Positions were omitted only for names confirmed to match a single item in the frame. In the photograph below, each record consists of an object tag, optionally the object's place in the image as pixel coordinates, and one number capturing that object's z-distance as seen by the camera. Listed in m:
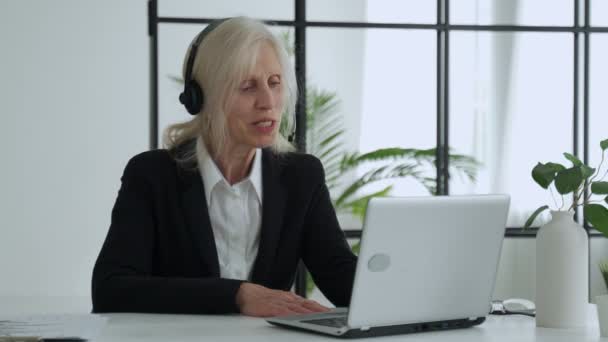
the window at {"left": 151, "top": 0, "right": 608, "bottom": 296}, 6.75
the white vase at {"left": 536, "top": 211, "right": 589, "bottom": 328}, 3.08
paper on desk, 2.90
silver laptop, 2.93
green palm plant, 6.73
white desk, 2.95
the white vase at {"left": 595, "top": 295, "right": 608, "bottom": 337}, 2.97
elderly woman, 3.59
